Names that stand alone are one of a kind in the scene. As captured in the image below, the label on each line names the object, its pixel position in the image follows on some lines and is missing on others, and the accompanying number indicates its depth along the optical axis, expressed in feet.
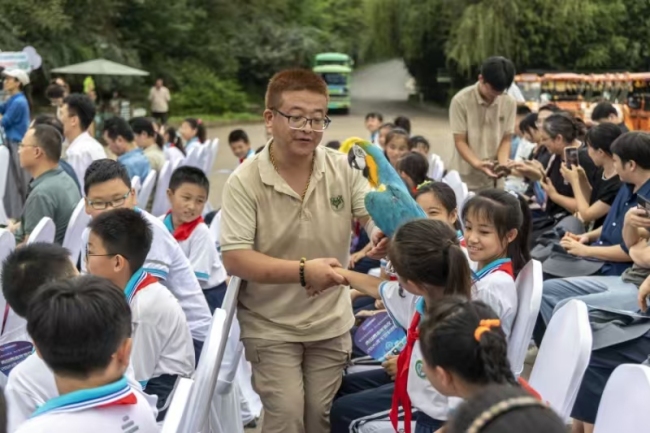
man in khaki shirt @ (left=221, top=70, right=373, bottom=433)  9.18
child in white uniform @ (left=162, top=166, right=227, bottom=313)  12.83
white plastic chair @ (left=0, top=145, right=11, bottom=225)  19.48
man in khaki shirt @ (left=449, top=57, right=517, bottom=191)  17.71
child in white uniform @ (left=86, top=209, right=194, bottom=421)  8.94
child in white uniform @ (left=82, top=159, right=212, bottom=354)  10.59
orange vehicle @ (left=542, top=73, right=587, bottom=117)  49.75
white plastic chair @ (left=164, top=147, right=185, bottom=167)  23.98
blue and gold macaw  8.79
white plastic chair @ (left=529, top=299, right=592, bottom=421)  7.36
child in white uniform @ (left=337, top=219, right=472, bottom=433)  7.73
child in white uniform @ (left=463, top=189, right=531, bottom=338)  9.68
